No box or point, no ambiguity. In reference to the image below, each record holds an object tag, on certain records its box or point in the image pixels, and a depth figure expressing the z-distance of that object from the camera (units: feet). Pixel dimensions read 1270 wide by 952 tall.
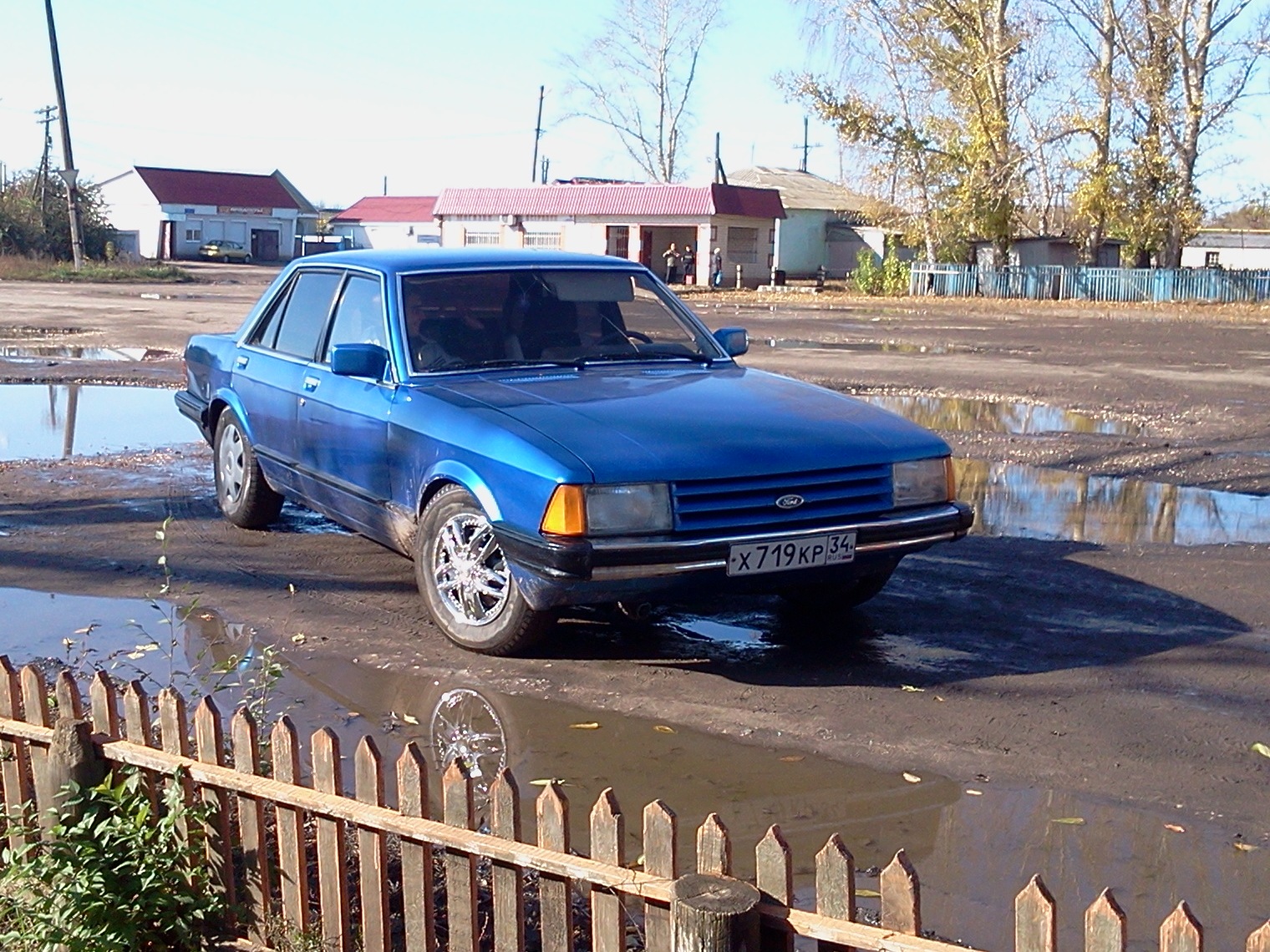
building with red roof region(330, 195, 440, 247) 266.36
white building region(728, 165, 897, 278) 217.97
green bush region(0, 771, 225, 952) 10.91
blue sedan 18.22
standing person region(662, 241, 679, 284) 188.42
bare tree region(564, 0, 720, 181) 238.27
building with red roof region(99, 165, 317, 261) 252.83
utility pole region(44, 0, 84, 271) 155.84
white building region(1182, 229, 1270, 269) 243.60
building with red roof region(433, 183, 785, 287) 192.65
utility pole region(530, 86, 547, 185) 280.10
